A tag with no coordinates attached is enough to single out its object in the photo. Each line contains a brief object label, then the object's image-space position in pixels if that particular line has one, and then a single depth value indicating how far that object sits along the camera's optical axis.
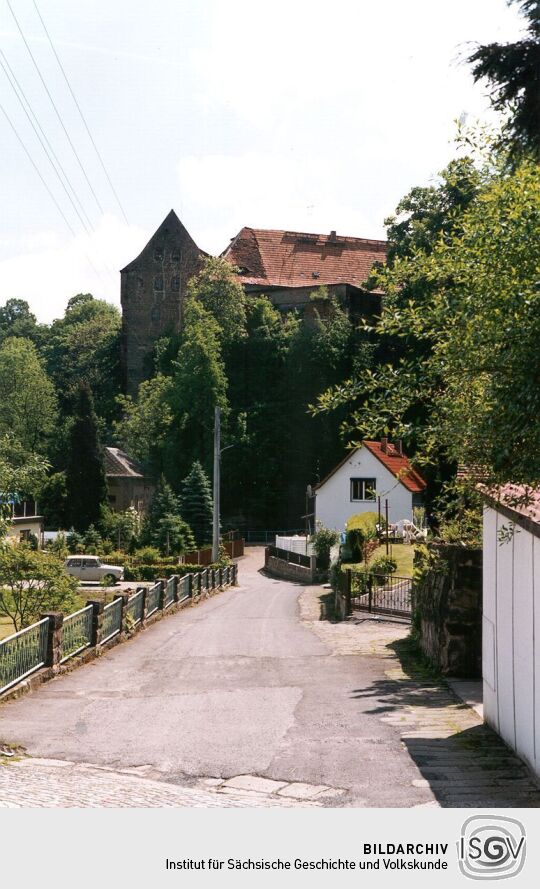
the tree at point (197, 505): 62.62
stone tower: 91.06
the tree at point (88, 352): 93.44
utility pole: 47.50
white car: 47.31
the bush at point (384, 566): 33.03
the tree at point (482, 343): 8.80
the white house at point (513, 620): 9.58
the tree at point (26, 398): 87.38
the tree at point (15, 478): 20.29
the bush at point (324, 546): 50.81
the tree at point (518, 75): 10.58
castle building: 90.44
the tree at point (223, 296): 84.12
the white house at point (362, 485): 55.84
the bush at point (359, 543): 39.62
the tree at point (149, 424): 77.94
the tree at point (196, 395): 75.31
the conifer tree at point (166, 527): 56.03
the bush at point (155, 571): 48.25
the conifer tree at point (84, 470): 65.38
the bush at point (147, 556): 51.41
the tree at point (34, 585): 24.66
